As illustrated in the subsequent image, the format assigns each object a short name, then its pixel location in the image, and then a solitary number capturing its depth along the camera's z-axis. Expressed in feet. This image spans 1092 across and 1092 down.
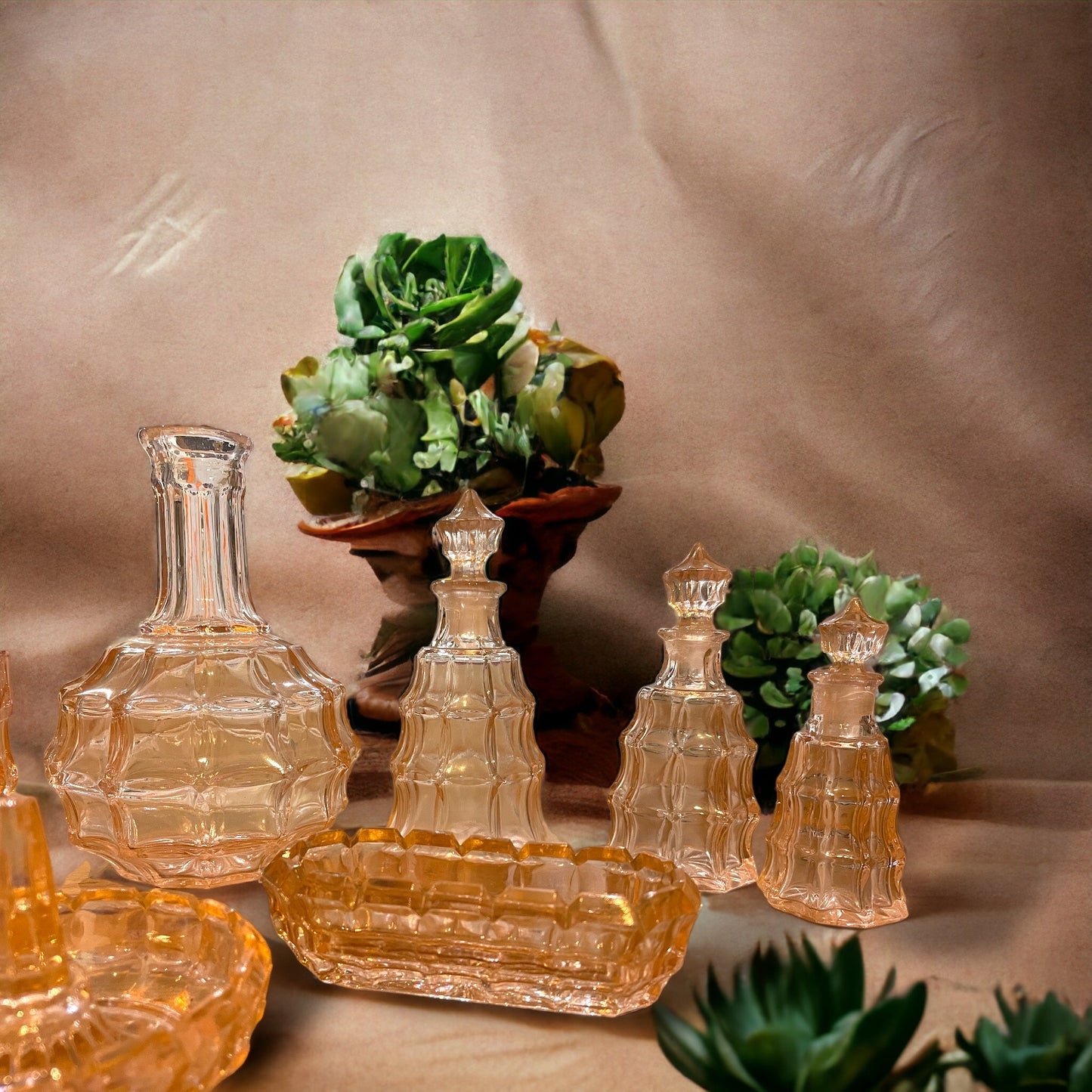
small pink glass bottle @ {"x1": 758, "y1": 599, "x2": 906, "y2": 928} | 2.27
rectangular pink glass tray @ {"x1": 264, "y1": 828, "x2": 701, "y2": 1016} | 1.89
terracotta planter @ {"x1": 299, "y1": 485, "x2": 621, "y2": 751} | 3.05
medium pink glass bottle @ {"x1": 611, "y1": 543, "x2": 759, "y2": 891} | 2.48
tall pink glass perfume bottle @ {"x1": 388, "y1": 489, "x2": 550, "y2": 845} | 2.51
